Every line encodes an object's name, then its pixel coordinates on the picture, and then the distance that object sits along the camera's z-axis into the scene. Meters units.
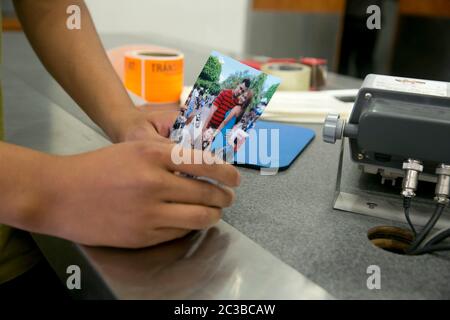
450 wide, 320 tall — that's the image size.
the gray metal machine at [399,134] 0.49
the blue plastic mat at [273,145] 0.69
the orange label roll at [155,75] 0.97
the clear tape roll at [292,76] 1.05
